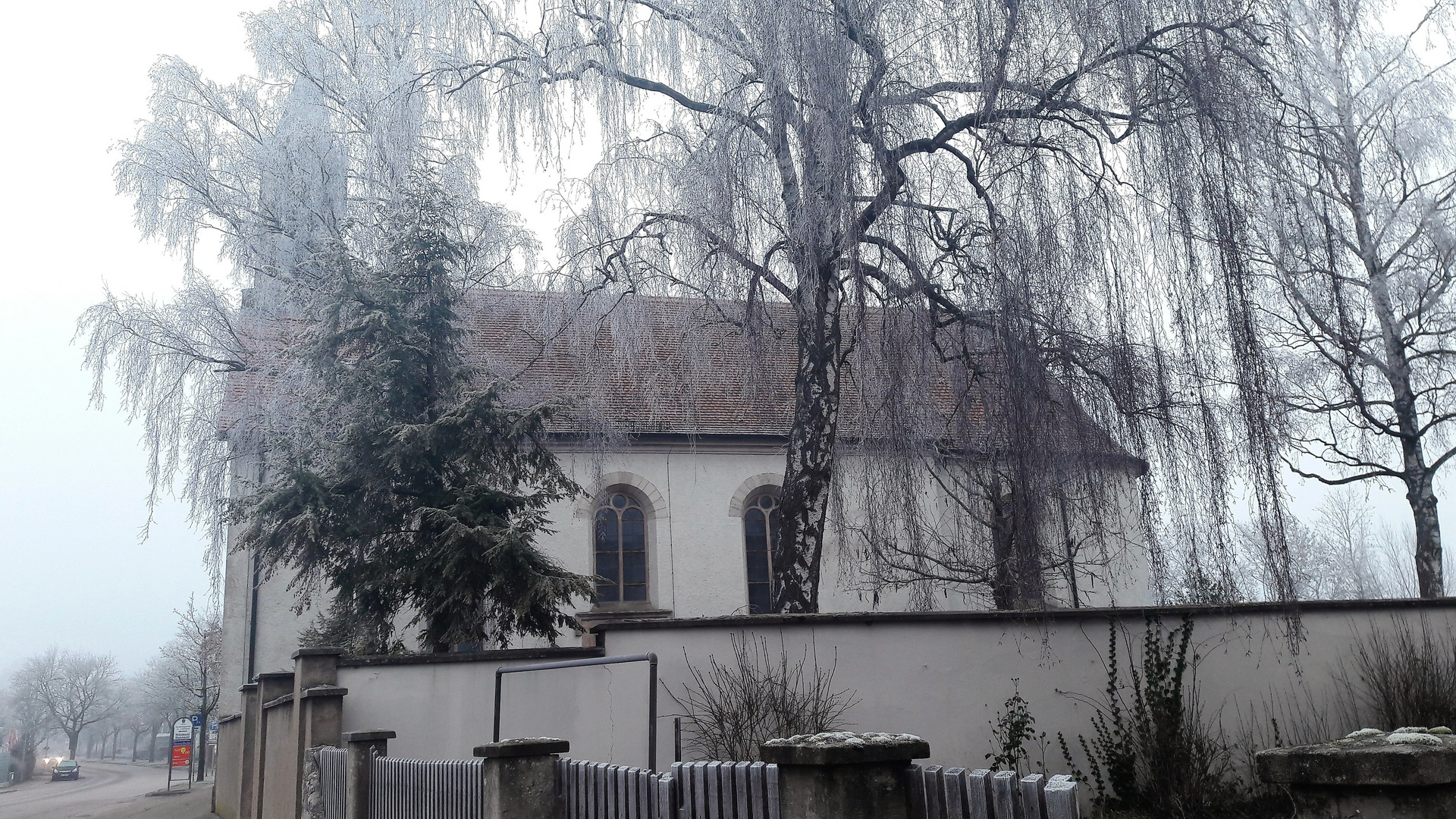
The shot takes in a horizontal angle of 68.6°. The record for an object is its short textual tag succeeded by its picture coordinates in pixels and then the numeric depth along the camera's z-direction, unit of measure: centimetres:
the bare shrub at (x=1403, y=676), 870
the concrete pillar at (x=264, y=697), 1227
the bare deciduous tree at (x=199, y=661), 4088
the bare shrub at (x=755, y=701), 865
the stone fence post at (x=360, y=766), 845
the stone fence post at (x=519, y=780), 595
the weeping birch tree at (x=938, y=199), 766
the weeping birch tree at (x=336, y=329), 1173
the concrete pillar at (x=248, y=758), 1330
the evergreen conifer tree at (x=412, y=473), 1148
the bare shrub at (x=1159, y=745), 820
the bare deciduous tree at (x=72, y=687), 7869
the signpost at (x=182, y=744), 3650
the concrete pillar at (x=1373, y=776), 313
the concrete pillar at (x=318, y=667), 977
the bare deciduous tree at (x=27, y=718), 6825
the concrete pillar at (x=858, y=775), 407
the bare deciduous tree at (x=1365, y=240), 762
